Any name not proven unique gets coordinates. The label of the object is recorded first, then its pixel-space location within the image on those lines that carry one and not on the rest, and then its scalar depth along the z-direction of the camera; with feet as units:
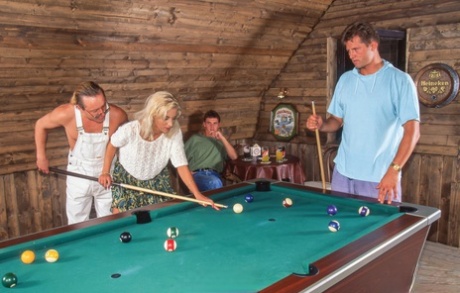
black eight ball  6.23
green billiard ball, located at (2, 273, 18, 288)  4.84
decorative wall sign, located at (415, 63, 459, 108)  13.19
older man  10.62
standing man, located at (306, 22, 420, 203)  8.21
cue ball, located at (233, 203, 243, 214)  7.68
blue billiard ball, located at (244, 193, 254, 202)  8.46
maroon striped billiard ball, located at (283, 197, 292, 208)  8.02
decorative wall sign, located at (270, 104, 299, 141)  18.16
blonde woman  9.33
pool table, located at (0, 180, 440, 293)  4.90
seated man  14.73
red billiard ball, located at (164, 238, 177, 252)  5.89
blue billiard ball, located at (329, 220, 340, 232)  6.58
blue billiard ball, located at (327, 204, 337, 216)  7.41
